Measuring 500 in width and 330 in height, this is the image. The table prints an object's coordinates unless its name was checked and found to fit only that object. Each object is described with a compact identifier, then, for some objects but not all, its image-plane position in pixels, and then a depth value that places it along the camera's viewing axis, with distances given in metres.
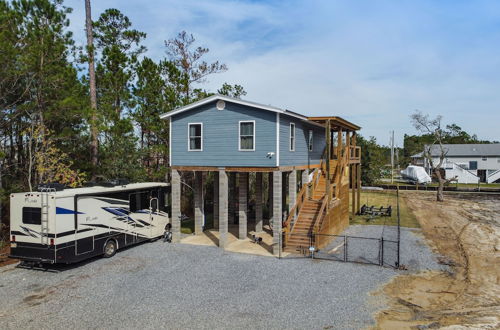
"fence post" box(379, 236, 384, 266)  15.08
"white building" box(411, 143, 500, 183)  60.72
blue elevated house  17.73
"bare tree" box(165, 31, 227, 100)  31.64
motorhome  14.02
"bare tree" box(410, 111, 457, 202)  39.75
